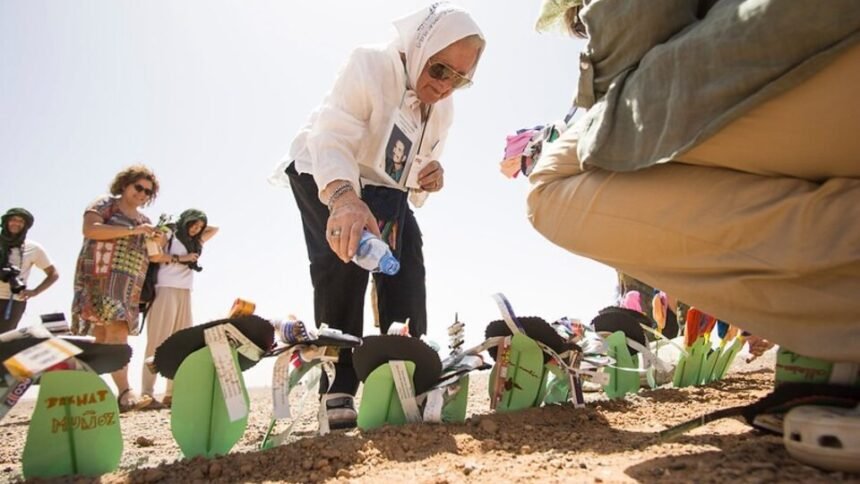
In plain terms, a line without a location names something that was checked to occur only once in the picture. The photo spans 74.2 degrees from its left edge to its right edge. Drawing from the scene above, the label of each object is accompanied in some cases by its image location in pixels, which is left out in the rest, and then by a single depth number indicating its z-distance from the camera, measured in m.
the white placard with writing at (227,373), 1.20
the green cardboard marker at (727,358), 2.72
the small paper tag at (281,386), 1.31
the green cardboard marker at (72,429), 1.05
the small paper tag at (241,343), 1.25
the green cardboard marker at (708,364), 2.61
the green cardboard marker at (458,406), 1.56
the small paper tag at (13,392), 1.00
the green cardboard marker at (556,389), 1.92
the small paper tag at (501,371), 1.70
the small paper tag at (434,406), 1.44
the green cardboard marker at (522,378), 1.74
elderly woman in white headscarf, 1.84
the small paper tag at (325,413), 1.51
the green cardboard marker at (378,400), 1.45
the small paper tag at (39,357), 1.00
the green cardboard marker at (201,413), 1.21
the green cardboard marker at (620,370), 2.17
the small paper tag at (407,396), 1.46
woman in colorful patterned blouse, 3.33
